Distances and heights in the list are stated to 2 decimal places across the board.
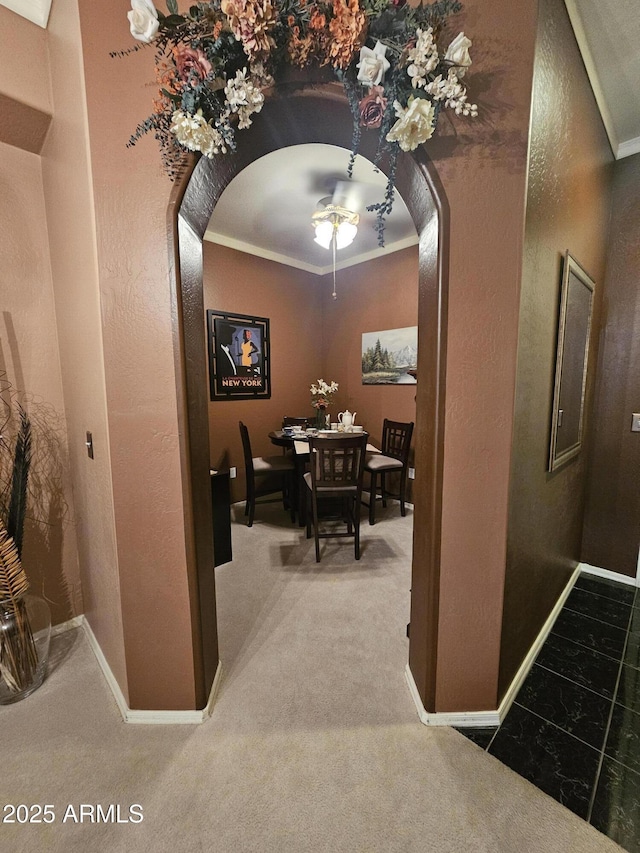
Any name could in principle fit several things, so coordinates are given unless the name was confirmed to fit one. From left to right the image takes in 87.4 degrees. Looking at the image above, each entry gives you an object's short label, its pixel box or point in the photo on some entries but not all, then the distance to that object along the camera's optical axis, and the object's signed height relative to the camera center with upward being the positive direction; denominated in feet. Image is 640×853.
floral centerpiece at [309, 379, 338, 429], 11.60 -0.76
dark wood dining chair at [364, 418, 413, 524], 10.77 -2.54
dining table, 10.32 -2.05
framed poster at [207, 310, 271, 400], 12.17 +1.07
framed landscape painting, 12.53 +1.09
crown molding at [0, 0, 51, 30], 4.69 +5.28
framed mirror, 5.25 +0.36
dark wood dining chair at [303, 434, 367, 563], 8.25 -2.15
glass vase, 4.81 -3.97
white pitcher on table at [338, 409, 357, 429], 11.96 -1.28
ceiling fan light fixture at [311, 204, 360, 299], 9.18 +4.46
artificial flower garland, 2.91 +2.98
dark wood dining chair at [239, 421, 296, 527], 10.51 -3.04
